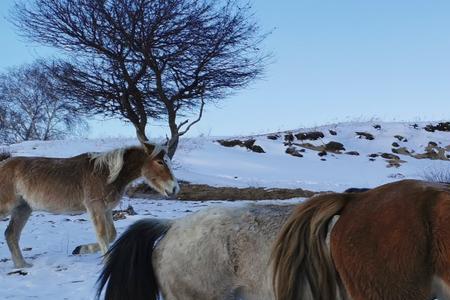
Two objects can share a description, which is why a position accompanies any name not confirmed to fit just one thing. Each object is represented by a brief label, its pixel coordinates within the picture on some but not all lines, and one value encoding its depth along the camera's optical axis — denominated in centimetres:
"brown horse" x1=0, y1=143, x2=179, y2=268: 845
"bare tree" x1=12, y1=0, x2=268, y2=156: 1961
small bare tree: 4594
